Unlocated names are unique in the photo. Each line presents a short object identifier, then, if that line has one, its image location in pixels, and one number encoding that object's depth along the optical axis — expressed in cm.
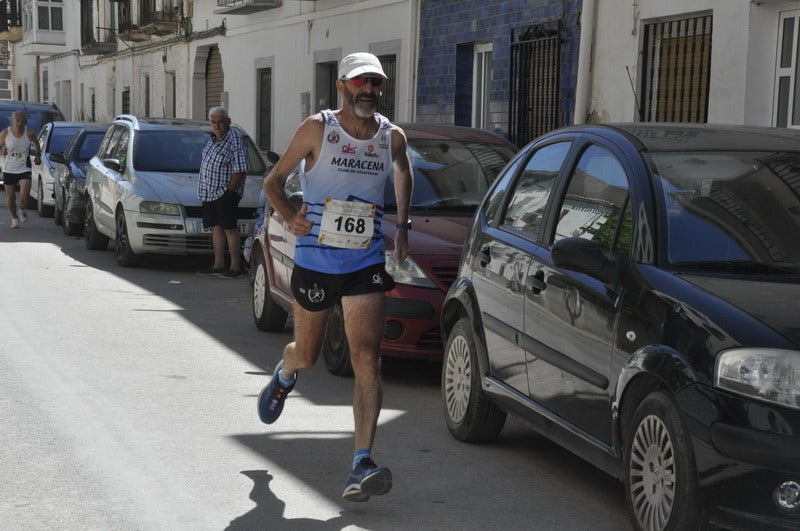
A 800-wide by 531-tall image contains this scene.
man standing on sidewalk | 1408
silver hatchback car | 1483
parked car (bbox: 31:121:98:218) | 2214
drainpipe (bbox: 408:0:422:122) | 1997
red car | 825
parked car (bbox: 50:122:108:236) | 1903
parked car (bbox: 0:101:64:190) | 2881
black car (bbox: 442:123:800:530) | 439
